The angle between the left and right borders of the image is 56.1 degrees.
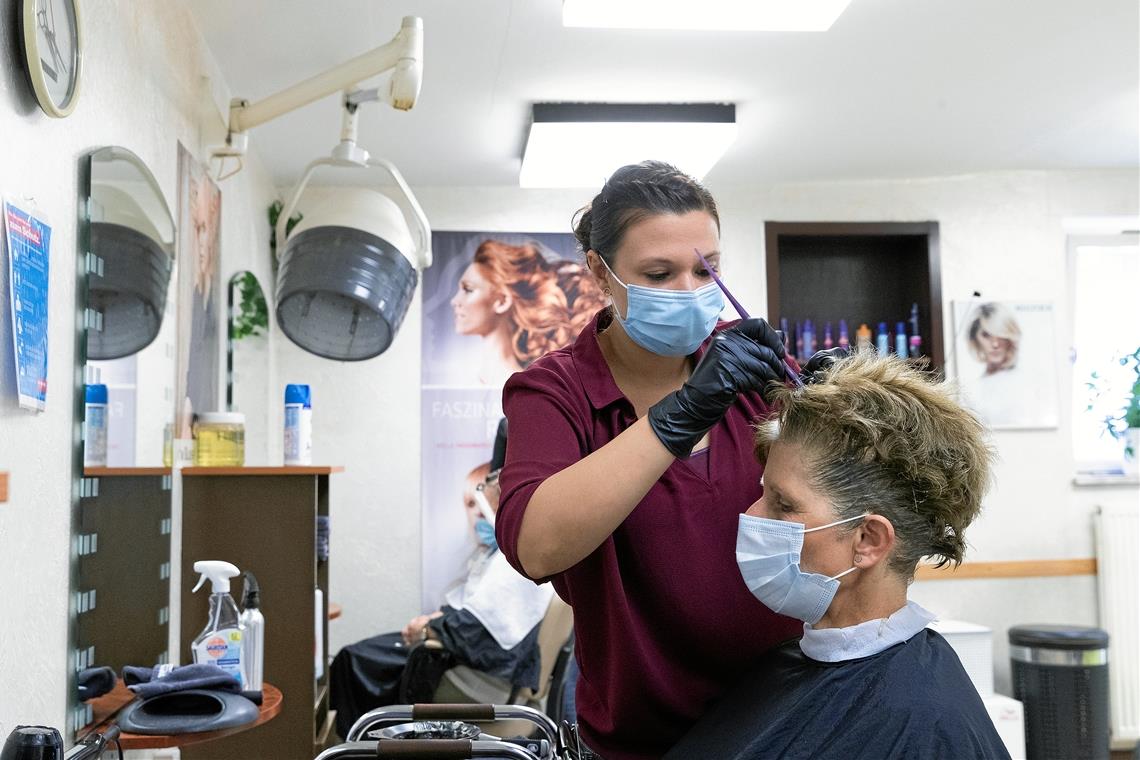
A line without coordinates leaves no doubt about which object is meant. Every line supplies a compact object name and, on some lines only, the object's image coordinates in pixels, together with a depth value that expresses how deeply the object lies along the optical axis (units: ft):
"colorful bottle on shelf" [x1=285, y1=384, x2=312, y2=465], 10.04
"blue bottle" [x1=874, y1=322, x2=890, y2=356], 17.37
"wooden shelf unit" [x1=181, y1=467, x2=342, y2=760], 9.28
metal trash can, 14.70
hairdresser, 4.75
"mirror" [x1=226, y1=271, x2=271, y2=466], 12.39
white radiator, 16.06
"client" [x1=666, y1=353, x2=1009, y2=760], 4.62
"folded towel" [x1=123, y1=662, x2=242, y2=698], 6.22
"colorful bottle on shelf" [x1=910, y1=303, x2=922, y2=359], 17.28
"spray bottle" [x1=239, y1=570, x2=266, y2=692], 8.09
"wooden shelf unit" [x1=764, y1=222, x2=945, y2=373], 17.72
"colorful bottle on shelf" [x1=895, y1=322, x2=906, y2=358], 17.34
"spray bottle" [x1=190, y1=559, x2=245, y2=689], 7.55
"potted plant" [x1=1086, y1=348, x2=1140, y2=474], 8.84
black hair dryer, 4.33
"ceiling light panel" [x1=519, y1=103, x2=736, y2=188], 12.92
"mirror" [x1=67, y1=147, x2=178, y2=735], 6.55
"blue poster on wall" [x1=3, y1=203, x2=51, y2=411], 5.31
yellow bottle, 9.75
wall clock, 5.44
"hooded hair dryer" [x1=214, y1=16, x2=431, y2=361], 9.20
